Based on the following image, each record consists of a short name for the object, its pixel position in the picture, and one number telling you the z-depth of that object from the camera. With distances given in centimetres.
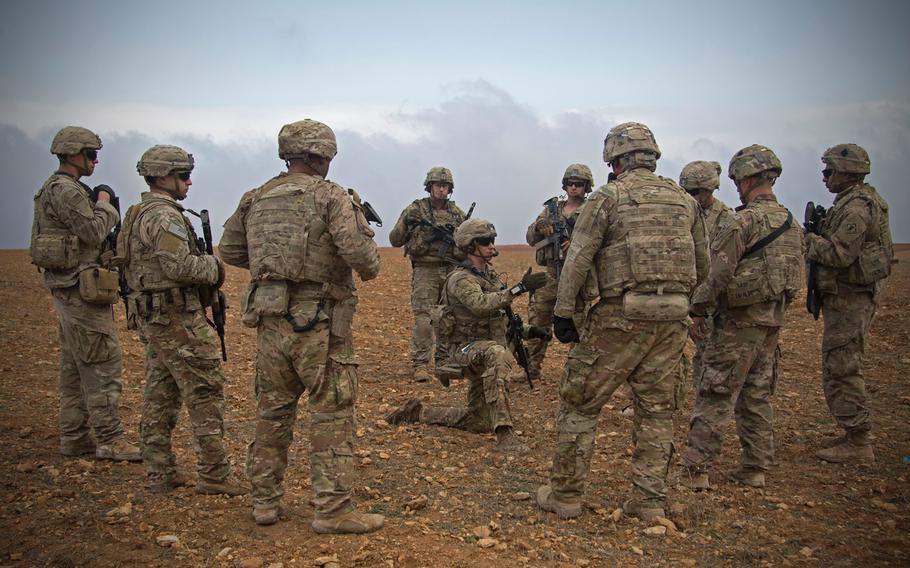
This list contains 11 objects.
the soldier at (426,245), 1006
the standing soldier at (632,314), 501
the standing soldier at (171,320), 546
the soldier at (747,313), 589
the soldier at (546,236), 916
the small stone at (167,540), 479
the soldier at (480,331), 689
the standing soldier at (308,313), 480
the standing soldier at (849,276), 668
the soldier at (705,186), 770
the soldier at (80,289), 640
